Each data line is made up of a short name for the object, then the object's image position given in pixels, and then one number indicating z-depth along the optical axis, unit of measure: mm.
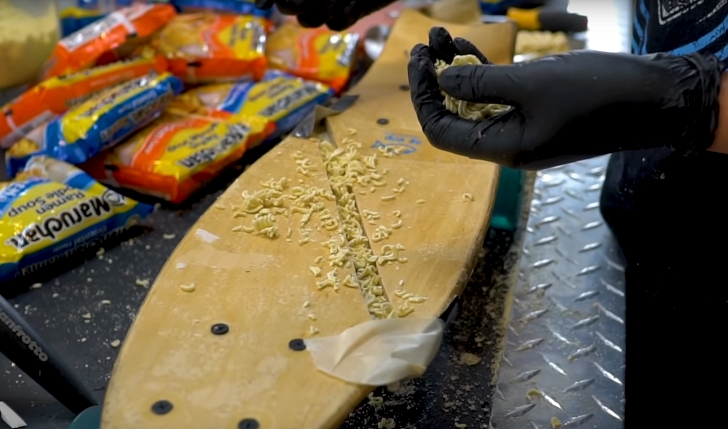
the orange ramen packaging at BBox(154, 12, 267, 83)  1427
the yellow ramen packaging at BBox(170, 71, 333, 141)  1318
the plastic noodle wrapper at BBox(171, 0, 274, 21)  1561
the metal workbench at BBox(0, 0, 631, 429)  854
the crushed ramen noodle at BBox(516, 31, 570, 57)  1503
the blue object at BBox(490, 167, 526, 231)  1116
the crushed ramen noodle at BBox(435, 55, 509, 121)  807
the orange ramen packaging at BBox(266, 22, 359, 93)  1453
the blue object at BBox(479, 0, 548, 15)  1662
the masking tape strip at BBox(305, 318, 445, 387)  640
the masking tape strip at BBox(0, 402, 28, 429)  816
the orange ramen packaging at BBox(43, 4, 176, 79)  1358
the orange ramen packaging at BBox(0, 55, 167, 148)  1278
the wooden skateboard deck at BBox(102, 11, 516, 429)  616
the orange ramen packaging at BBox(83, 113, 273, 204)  1178
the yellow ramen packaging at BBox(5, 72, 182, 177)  1183
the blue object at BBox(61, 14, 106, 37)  1551
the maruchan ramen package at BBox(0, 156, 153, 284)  994
